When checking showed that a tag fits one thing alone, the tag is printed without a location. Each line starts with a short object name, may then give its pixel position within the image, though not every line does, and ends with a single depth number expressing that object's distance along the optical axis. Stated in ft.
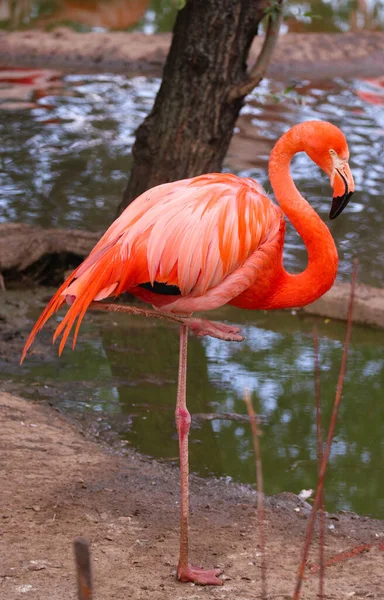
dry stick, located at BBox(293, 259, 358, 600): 19.64
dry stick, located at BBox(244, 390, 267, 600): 19.61
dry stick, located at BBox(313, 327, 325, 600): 19.75
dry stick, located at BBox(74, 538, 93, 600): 16.32
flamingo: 22.32
